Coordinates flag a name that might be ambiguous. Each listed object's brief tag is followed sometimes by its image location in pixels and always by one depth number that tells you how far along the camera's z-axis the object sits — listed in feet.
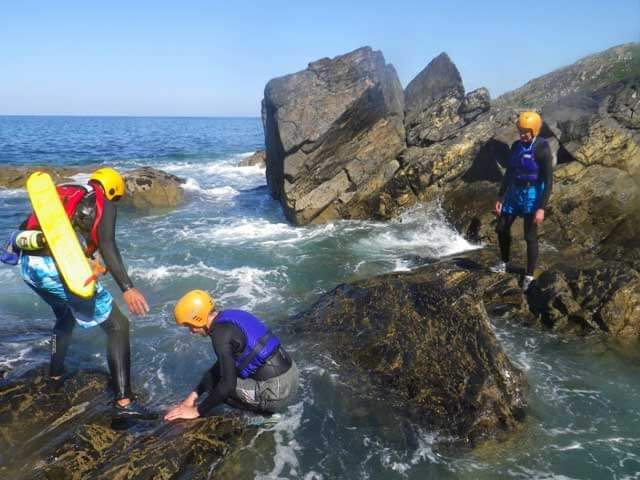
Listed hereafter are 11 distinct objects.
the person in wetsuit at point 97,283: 15.06
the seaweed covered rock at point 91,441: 14.06
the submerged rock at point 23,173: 79.25
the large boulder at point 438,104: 50.03
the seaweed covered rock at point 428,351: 16.98
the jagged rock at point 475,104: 49.88
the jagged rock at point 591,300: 23.79
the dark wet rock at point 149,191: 61.93
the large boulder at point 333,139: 48.34
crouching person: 14.15
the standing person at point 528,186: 24.35
